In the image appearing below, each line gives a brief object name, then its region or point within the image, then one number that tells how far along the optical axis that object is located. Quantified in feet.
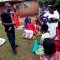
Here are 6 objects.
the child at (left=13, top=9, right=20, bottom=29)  14.54
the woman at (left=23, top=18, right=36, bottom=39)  10.43
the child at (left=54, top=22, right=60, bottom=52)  8.16
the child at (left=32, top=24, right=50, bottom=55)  7.63
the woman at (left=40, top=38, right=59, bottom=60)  3.81
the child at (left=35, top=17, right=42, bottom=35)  11.37
